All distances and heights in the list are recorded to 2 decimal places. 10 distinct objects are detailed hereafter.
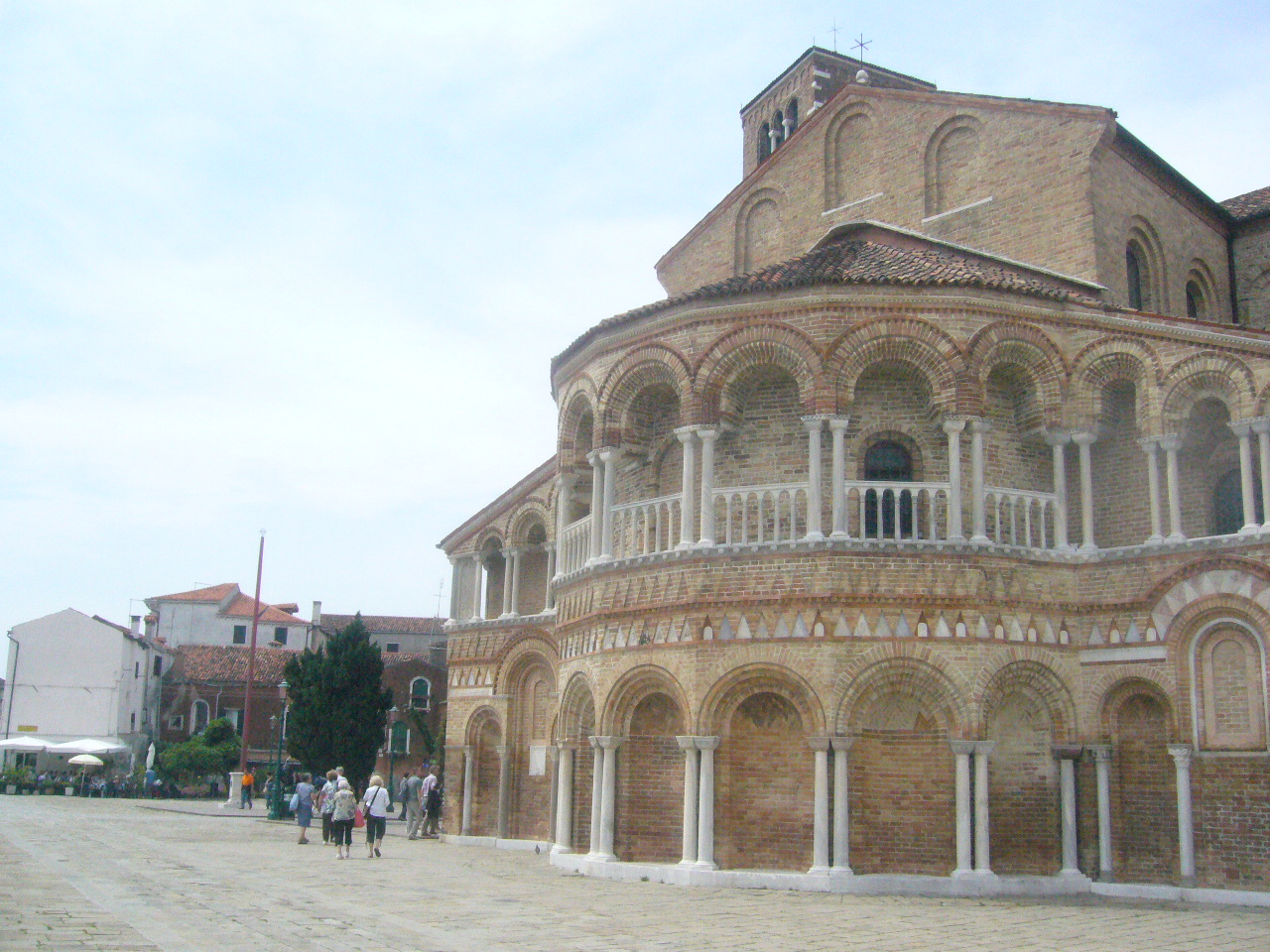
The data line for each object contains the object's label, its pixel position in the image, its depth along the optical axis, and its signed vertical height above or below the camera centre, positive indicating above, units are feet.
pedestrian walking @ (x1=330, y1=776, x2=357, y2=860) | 61.62 -5.06
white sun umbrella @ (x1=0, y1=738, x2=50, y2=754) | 140.46 -4.74
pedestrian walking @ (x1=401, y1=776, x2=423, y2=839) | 82.84 -5.97
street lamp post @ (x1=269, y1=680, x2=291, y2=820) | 101.04 -6.89
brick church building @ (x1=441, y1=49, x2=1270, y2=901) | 50.14 +6.23
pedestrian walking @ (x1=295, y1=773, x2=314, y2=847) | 73.51 -5.48
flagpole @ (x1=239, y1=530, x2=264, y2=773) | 127.55 +3.71
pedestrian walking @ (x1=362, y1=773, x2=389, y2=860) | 62.08 -4.75
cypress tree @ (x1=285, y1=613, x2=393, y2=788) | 116.88 +0.30
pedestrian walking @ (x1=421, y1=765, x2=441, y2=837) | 83.66 -5.87
